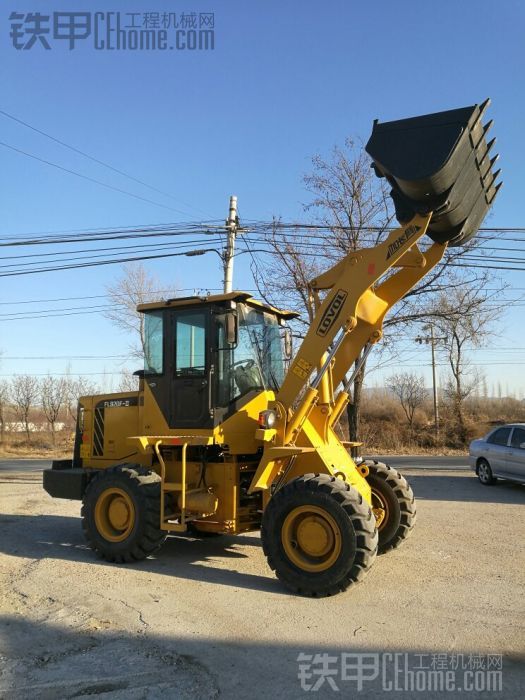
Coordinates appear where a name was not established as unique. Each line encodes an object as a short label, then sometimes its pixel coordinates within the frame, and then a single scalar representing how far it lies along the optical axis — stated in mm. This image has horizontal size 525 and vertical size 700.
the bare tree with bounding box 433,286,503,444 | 17656
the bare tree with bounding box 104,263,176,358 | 27806
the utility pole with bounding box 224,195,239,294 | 15641
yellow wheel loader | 5703
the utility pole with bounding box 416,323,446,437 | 33297
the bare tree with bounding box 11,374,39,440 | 42531
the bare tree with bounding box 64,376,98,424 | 45125
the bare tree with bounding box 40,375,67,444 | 39875
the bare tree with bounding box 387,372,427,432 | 40094
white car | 12454
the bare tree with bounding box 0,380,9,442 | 40188
